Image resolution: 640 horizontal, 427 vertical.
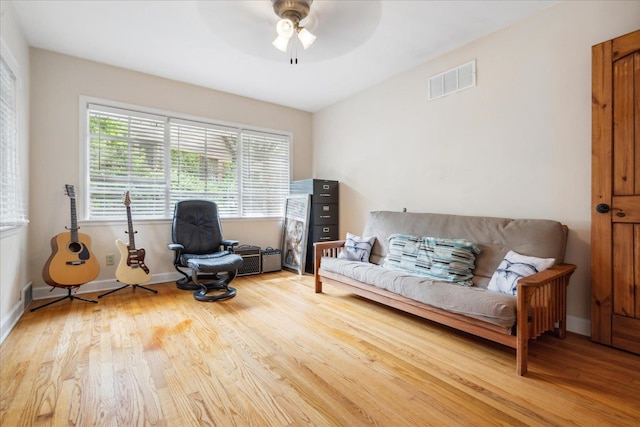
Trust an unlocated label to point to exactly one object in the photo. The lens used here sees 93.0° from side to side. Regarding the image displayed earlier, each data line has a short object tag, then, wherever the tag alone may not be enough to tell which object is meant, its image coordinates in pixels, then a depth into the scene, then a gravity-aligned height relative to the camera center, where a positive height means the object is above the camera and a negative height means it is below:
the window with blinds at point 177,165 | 3.49 +0.62
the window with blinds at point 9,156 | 2.26 +0.44
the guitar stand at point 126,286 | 3.28 -0.88
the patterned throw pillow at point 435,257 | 2.46 -0.40
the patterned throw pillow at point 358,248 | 3.31 -0.41
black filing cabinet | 4.30 +0.00
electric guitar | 3.29 -0.59
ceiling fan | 2.21 +1.46
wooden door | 1.99 +0.13
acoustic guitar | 2.89 -0.47
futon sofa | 1.88 -0.51
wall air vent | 2.95 +1.34
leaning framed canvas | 4.29 -0.29
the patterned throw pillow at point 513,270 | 2.07 -0.41
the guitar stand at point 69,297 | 3.00 -0.88
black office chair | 3.19 -0.41
